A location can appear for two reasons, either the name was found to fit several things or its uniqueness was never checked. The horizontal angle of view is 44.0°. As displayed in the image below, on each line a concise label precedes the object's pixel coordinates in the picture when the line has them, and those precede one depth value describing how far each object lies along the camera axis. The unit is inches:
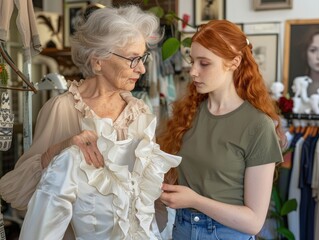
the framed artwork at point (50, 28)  136.6
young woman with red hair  47.7
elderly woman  40.2
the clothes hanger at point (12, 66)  52.2
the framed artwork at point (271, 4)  120.0
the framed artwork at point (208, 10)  127.5
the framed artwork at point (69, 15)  142.4
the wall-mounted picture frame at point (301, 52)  118.7
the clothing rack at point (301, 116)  108.1
